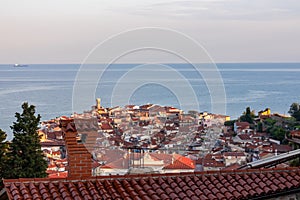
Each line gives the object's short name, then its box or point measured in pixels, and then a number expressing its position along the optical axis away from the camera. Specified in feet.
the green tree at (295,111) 229.95
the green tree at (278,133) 156.52
